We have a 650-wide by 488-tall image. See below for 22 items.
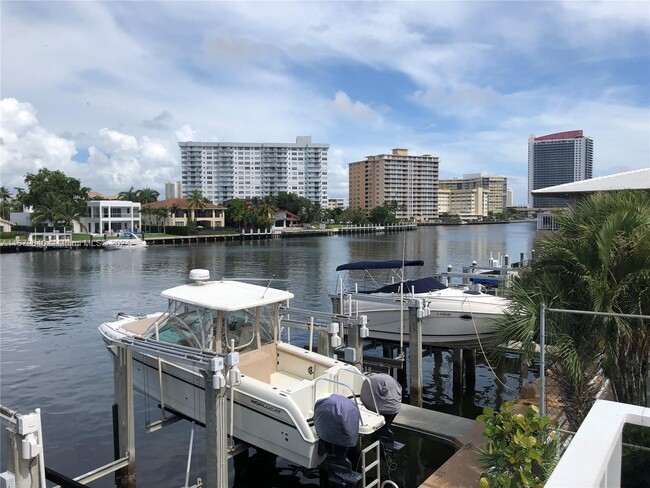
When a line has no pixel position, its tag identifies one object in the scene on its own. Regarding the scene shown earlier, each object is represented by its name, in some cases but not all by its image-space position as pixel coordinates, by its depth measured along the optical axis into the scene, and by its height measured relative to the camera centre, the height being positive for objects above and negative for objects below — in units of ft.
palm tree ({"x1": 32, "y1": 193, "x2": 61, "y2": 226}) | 314.55 +7.99
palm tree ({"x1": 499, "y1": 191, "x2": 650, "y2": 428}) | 24.43 -3.68
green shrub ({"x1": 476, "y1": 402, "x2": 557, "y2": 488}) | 19.80 -8.73
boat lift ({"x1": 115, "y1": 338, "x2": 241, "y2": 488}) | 28.55 -9.64
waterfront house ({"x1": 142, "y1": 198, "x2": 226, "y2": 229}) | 399.65 +7.76
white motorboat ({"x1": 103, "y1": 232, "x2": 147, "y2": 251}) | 273.95 -10.24
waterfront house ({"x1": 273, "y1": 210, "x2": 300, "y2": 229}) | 490.90 +4.83
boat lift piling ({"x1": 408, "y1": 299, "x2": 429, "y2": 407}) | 46.75 -10.83
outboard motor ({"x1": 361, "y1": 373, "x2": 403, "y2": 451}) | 33.81 -11.28
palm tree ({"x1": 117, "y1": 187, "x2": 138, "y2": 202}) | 511.15 +27.55
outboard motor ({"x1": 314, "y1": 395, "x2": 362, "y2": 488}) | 29.25 -11.65
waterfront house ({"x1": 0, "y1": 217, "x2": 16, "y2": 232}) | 338.13 -0.96
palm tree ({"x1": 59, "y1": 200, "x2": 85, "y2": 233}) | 318.77 +6.91
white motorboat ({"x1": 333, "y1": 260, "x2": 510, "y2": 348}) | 54.90 -9.34
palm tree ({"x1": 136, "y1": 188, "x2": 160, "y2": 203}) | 516.73 +28.63
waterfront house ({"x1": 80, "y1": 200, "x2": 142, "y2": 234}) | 348.38 +4.84
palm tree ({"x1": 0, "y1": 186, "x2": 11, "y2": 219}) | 416.46 +18.12
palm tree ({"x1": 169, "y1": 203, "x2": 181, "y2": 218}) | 399.03 +11.61
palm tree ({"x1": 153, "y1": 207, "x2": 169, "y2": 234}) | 396.98 +8.90
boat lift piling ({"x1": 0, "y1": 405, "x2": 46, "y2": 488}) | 22.44 -9.72
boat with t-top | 32.22 -10.19
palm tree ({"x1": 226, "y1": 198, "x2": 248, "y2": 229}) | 406.62 +9.41
